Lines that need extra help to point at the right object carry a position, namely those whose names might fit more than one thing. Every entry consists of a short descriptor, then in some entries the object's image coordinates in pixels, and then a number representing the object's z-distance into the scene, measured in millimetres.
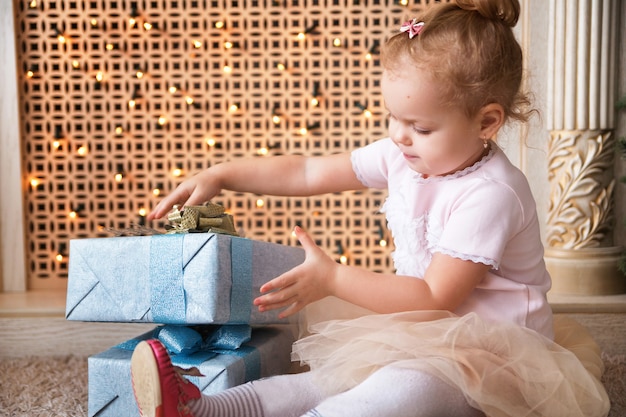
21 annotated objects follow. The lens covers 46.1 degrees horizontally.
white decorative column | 1566
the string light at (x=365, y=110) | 1806
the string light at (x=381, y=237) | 1824
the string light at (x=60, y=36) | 1812
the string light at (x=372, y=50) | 1797
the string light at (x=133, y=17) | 1801
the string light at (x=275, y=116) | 1830
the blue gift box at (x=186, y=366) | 1024
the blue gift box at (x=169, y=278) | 1041
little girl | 865
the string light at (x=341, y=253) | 1839
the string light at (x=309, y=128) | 1826
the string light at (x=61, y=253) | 1855
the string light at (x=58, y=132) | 1831
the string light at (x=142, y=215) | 1858
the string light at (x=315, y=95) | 1810
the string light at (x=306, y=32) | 1802
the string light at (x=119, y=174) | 1844
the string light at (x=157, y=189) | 1851
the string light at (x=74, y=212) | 1855
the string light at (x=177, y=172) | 1845
